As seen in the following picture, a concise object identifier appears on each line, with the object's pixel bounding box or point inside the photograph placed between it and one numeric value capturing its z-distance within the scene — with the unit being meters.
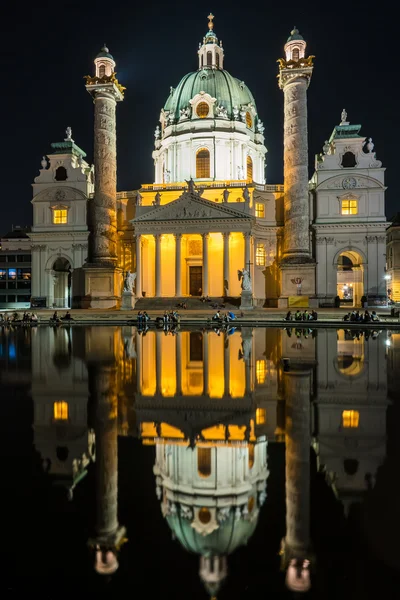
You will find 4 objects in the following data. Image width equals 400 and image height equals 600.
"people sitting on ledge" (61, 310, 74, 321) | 35.42
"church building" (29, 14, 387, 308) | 46.34
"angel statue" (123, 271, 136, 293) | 42.66
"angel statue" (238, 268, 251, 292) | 41.62
